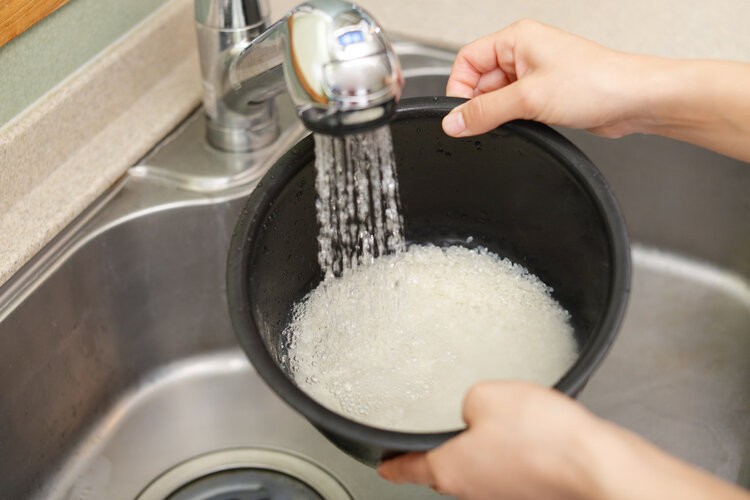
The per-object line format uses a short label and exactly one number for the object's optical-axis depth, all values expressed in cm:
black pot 49
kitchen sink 75
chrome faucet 51
